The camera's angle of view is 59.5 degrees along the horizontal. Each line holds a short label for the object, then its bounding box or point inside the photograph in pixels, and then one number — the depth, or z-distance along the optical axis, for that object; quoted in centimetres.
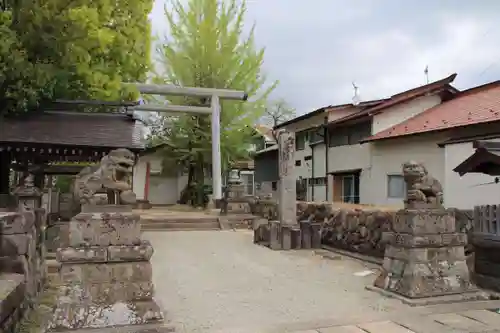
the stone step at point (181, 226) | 1808
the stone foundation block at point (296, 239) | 1273
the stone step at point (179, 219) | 1852
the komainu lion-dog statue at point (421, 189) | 672
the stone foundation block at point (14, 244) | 545
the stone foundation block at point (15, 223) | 542
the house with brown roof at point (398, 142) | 1405
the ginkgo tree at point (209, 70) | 2444
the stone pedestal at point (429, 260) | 649
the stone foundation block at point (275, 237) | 1267
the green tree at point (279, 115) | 4448
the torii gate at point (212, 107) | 2022
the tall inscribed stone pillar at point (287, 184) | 1349
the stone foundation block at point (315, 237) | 1291
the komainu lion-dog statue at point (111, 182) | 520
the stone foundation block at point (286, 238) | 1265
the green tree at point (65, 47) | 1071
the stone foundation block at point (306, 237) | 1283
